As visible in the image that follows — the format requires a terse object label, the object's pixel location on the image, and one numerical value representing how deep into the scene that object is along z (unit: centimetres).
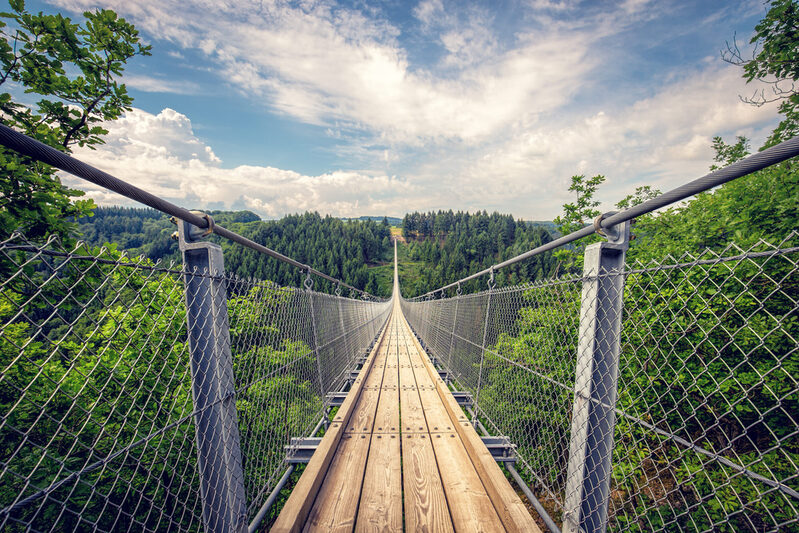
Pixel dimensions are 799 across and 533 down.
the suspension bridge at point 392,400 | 154
